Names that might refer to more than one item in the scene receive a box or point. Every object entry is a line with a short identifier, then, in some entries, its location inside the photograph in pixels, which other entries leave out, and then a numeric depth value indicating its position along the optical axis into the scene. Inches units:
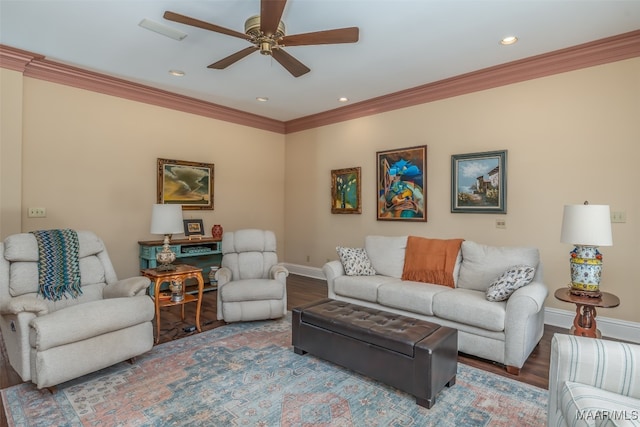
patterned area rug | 81.4
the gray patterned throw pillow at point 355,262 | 161.3
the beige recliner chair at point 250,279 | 144.6
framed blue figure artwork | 188.4
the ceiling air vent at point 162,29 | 121.1
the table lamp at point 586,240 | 102.5
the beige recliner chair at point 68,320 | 89.9
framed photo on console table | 202.8
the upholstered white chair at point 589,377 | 53.5
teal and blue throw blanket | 112.1
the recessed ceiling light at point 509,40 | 130.8
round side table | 101.3
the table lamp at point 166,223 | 139.1
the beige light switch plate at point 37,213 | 154.3
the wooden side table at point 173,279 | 133.0
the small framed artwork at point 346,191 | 219.9
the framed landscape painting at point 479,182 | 160.4
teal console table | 181.8
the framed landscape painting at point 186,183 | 197.6
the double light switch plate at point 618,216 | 131.1
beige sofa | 105.7
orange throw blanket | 144.5
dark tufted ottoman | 86.6
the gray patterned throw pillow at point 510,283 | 113.5
